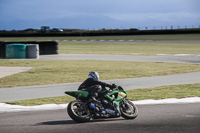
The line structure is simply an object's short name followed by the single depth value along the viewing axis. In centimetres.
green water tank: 5597
